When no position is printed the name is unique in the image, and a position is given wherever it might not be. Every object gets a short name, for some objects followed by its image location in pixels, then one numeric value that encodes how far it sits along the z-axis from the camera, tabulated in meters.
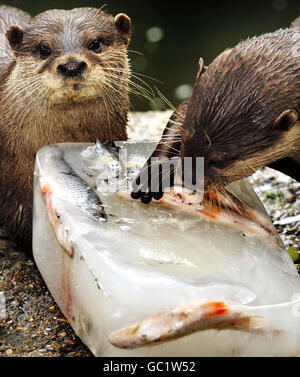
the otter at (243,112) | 2.33
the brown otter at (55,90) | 2.68
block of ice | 1.91
